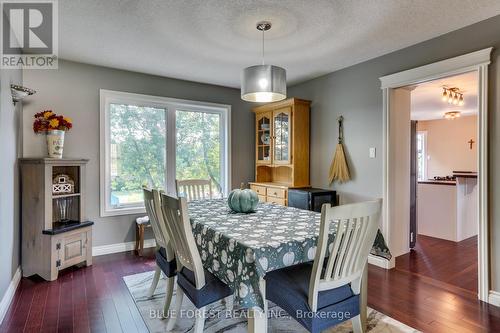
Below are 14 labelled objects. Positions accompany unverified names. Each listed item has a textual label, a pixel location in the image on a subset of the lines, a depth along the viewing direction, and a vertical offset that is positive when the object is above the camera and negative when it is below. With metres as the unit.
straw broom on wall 3.71 +0.00
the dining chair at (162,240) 2.10 -0.59
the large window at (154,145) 3.78 +0.29
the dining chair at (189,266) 1.67 -0.63
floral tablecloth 1.45 -0.44
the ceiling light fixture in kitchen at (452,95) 4.52 +1.10
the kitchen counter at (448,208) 4.25 -0.67
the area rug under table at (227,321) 2.03 -1.16
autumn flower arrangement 3.10 +0.47
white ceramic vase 3.09 +0.24
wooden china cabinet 4.14 +0.31
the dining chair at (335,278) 1.40 -0.62
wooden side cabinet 2.87 -0.64
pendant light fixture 2.18 +0.64
